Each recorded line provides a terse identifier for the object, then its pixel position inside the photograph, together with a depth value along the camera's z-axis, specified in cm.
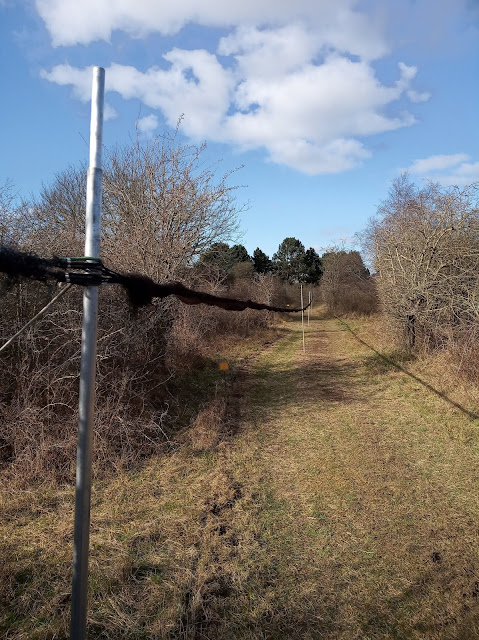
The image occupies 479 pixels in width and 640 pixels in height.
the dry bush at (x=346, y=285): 2798
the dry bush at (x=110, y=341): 501
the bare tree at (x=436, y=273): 1025
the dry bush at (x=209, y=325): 1024
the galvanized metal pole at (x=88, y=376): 201
